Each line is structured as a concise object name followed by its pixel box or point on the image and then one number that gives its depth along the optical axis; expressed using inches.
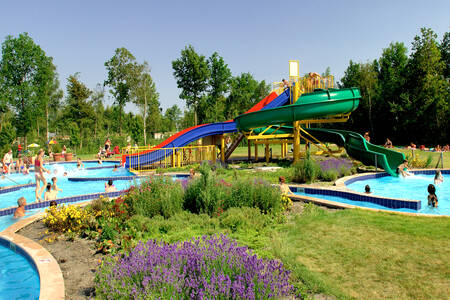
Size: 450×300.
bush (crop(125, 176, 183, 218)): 264.2
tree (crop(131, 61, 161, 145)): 1756.9
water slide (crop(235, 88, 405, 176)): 605.7
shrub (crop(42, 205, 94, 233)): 247.3
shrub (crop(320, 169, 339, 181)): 476.7
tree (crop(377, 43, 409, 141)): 1328.7
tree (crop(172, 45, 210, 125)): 1756.9
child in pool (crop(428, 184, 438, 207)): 337.1
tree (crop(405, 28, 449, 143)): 1213.7
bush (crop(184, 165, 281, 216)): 269.6
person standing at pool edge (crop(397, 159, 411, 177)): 528.9
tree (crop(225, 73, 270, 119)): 2012.2
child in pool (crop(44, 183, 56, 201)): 405.4
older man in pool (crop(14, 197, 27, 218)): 340.8
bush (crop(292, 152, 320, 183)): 460.1
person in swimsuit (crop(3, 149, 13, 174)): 762.8
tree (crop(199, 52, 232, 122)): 1835.6
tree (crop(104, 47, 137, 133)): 1734.7
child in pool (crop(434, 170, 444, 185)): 443.2
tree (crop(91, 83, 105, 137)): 2082.7
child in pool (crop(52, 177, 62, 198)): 426.3
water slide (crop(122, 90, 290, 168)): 720.7
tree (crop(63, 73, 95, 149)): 1843.0
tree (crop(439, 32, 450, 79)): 1349.7
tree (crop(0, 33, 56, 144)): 1425.9
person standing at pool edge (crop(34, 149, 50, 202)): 440.9
